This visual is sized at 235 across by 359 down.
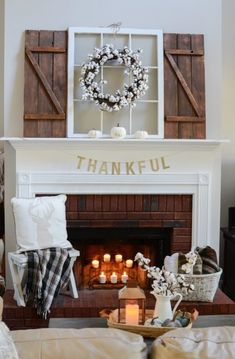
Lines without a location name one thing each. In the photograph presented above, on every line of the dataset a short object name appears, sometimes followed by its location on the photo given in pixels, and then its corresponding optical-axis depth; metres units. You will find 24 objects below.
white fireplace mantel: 4.18
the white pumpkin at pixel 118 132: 4.14
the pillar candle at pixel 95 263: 4.47
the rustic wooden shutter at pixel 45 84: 4.19
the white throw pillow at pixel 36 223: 3.80
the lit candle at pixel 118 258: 4.50
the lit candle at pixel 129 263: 4.52
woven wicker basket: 3.74
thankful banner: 4.23
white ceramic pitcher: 2.64
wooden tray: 2.41
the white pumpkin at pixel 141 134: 4.17
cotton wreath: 4.14
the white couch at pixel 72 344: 1.56
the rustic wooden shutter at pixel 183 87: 4.29
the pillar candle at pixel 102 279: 4.41
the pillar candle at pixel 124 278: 4.46
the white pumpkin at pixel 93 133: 4.14
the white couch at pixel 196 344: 1.54
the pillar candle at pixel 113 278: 4.44
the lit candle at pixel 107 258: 4.50
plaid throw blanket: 3.71
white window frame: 4.21
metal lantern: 2.61
